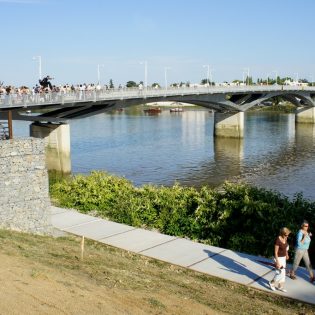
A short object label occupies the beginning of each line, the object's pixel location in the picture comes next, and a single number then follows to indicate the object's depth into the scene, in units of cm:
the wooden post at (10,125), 1483
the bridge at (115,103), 3175
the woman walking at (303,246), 1059
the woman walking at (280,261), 1021
